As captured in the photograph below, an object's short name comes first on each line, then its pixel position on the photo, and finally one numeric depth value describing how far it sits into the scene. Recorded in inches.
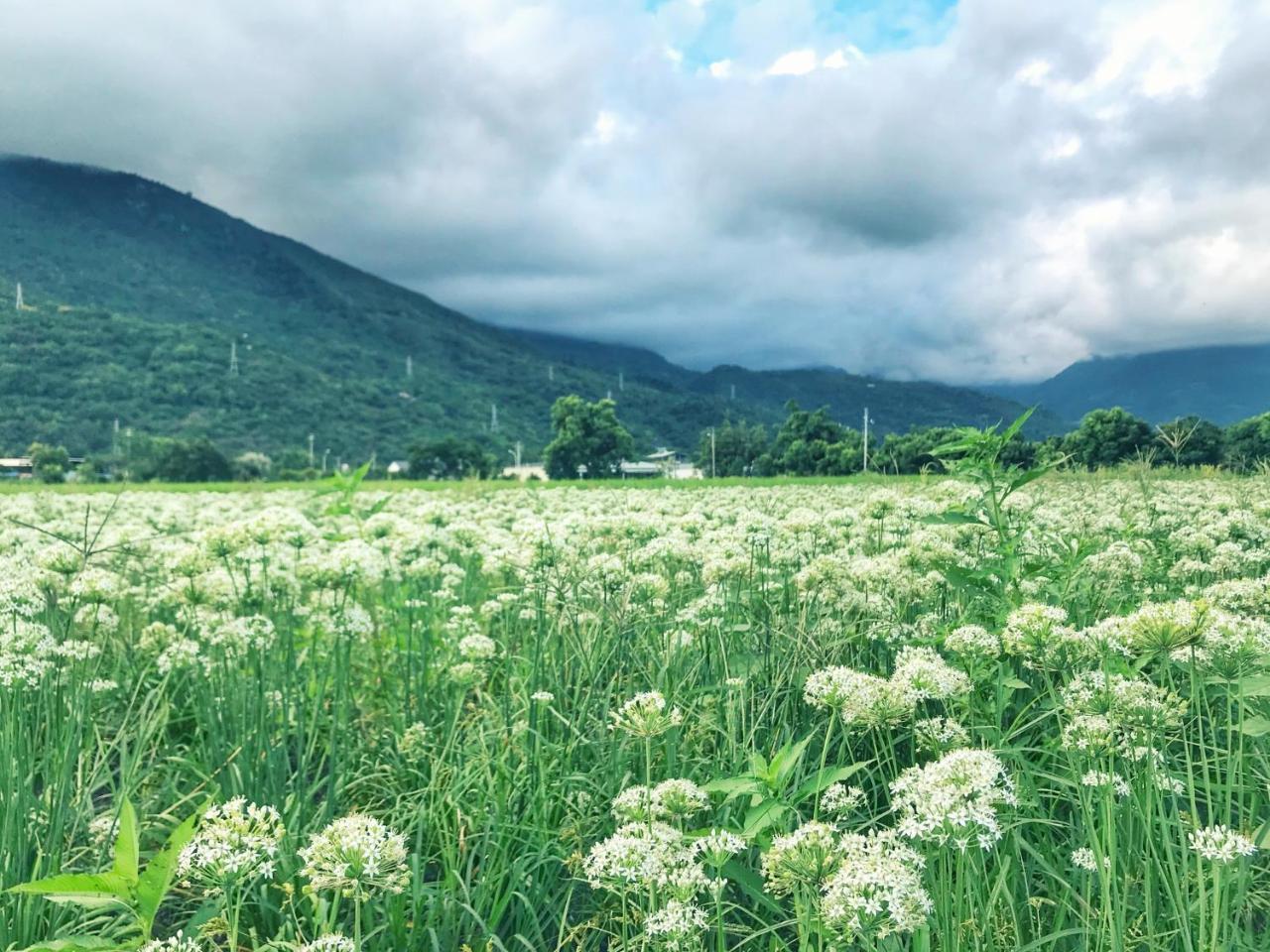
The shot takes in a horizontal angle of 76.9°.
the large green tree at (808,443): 3395.7
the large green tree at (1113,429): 2023.1
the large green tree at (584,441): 4387.3
